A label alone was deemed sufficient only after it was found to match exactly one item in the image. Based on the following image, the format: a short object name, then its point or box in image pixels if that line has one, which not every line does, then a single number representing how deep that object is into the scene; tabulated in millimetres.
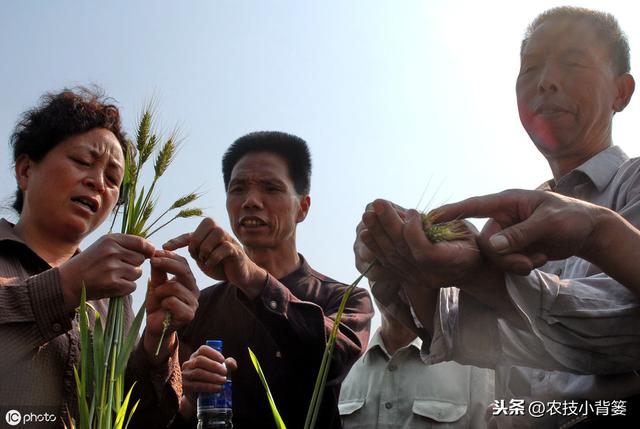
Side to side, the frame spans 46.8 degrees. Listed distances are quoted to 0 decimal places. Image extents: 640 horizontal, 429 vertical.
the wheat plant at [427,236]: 1680
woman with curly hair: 2277
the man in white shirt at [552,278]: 1806
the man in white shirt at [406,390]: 3469
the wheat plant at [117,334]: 1946
